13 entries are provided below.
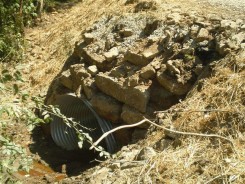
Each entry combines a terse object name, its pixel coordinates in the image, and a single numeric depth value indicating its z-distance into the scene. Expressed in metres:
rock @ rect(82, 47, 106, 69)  7.02
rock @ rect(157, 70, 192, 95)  5.91
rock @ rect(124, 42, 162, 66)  6.40
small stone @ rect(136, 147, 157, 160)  4.41
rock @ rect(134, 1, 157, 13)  7.57
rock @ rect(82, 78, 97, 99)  6.84
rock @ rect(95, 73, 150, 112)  6.14
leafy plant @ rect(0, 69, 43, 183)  2.98
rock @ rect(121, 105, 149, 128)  6.19
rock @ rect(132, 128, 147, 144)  6.00
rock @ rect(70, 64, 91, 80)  7.08
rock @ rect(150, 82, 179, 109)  6.11
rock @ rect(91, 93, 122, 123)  6.56
